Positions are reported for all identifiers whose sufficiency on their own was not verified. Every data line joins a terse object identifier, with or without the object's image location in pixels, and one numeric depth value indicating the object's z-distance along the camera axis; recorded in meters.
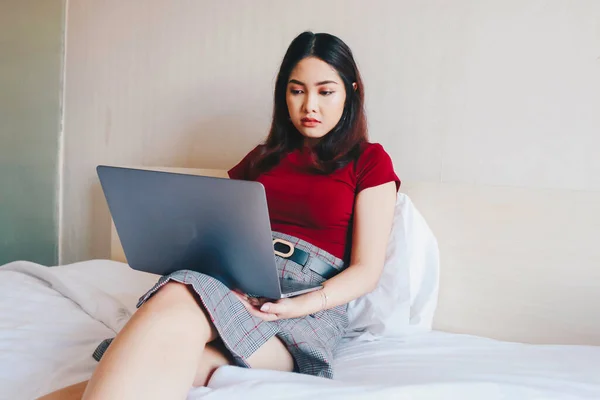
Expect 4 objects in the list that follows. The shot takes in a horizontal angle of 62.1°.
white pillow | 1.11
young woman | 0.64
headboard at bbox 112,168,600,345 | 1.09
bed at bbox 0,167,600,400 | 0.72
